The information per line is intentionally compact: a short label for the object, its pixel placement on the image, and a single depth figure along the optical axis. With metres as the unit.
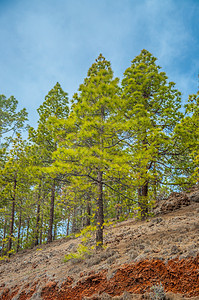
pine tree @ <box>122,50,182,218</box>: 9.51
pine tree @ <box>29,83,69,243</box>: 16.17
